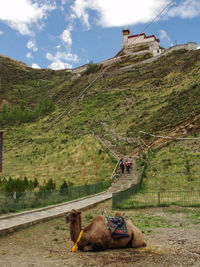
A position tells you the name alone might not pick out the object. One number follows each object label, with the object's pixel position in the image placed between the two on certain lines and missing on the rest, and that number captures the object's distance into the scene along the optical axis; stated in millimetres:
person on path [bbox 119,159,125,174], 25562
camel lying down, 6930
